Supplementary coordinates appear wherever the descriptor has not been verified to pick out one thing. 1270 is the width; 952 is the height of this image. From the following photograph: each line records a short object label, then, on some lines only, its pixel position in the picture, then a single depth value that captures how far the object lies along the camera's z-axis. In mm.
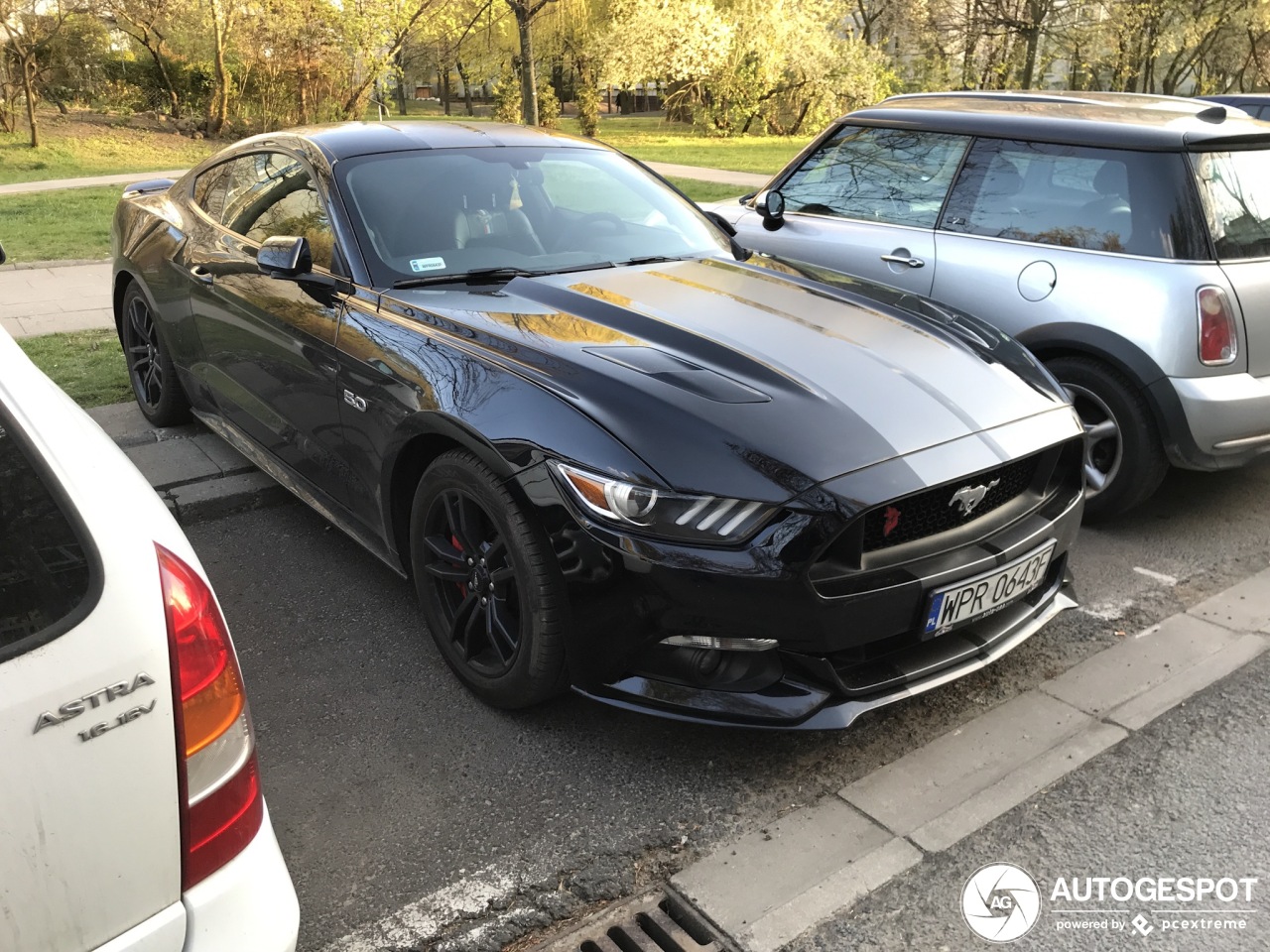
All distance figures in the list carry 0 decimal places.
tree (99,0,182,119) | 21031
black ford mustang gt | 2555
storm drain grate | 2312
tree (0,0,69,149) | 18875
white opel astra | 1345
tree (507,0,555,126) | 11680
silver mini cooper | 4082
